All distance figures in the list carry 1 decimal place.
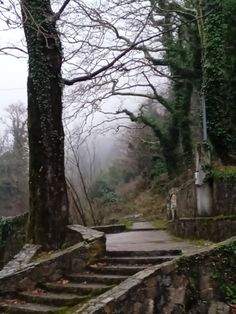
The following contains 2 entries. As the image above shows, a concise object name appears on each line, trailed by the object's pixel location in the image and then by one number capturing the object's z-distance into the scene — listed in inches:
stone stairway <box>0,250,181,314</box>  336.8
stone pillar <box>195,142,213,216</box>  558.3
